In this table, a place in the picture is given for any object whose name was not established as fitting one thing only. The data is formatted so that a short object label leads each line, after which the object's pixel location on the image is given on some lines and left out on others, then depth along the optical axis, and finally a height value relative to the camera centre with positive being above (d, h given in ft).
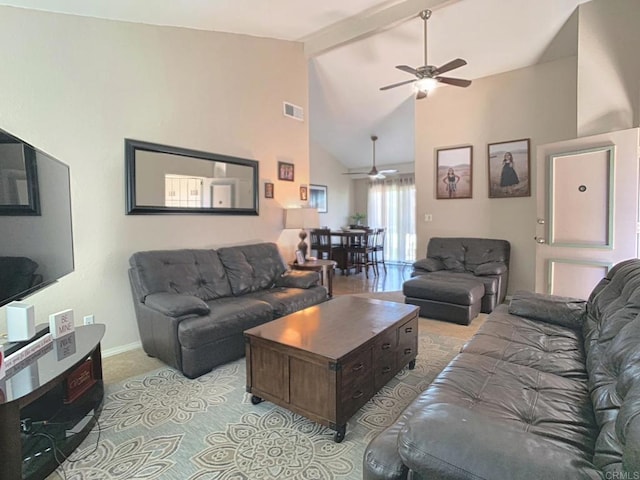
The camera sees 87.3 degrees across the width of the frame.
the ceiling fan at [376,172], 25.15 +3.99
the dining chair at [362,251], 23.32 -2.01
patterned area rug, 5.30 -3.85
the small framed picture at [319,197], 27.61 +2.18
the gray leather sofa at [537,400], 2.68 -2.14
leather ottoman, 12.01 -2.86
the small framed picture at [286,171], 15.09 +2.38
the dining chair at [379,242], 24.56 -1.62
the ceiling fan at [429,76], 10.94 +4.95
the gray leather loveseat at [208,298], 8.36 -2.29
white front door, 10.30 +0.30
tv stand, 4.48 -3.14
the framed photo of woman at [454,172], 16.78 +2.46
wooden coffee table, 5.90 -2.67
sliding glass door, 28.53 +0.77
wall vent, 15.09 +5.16
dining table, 23.08 -1.75
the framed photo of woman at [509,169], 15.19 +2.35
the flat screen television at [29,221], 5.60 +0.13
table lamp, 14.67 +0.22
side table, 14.14 -1.90
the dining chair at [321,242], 22.99 -1.35
